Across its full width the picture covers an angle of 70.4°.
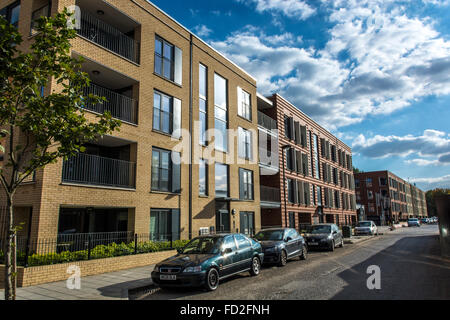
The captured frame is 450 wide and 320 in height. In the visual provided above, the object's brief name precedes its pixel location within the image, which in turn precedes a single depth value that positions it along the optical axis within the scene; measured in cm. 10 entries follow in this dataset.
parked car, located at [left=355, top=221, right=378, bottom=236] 3381
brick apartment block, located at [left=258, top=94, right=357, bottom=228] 2770
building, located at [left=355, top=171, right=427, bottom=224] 7562
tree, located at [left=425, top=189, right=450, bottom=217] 13792
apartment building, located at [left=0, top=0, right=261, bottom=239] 1303
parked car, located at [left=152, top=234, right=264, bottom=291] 836
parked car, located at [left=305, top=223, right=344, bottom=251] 1861
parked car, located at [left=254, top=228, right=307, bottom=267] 1259
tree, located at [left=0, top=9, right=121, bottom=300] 571
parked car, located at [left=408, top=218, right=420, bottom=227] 6388
